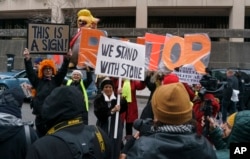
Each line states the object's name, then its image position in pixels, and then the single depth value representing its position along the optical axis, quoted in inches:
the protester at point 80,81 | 316.2
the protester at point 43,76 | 263.5
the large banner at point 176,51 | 339.9
